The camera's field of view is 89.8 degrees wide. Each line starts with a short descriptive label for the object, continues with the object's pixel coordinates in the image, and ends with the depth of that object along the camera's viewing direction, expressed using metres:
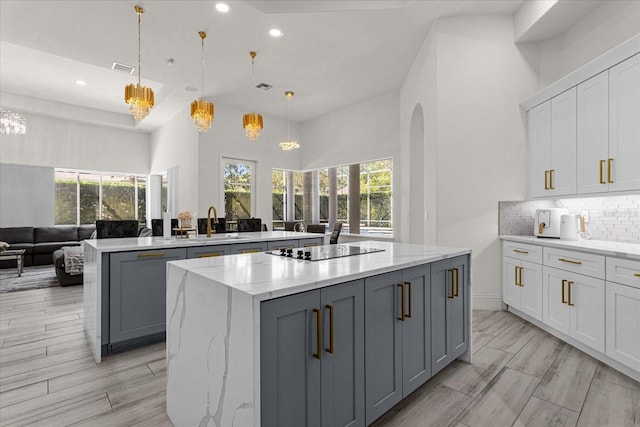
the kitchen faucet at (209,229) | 3.47
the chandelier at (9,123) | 5.82
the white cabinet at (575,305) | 2.46
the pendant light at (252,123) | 4.68
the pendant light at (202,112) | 4.07
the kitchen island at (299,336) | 1.20
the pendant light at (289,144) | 6.09
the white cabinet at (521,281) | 3.15
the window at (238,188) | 7.08
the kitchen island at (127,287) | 2.55
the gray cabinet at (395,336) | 1.61
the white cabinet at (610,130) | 2.51
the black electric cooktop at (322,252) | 1.94
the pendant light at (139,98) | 3.58
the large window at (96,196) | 8.12
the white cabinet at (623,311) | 2.17
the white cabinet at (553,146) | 3.14
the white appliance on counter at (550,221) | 3.35
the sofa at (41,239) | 6.71
